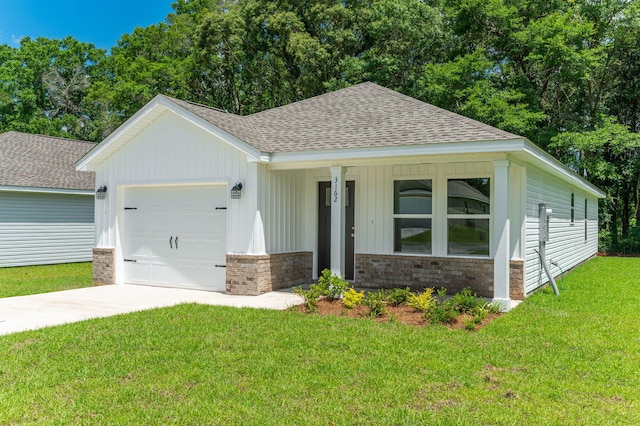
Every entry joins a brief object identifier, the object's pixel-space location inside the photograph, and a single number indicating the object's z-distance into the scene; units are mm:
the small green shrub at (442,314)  6922
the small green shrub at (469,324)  6574
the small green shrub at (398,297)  8023
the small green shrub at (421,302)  7406
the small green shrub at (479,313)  6832
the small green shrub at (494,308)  7625
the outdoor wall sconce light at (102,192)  11344
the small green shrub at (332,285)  8414
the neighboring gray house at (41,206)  15055
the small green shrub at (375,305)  7461
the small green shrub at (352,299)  7809
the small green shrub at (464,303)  7328
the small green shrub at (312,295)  7934
